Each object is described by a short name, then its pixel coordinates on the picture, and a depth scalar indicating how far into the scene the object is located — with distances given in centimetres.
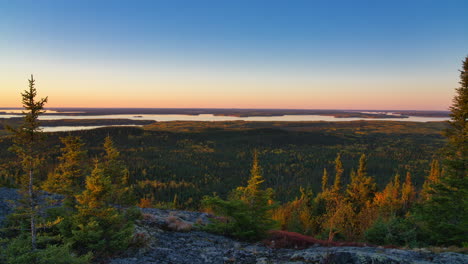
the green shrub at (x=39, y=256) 709
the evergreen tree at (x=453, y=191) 1719
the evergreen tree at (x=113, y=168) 2203
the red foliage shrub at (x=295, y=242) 1427
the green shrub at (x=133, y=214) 1533
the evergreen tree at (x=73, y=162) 2120
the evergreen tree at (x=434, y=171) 4162
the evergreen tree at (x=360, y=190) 4760
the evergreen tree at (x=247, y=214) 1502
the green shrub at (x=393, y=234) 1767
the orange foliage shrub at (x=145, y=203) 3666
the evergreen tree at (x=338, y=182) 4750
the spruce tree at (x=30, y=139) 952
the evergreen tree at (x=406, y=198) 4762
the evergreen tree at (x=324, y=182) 5841
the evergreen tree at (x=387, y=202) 3681
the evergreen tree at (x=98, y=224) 1119
